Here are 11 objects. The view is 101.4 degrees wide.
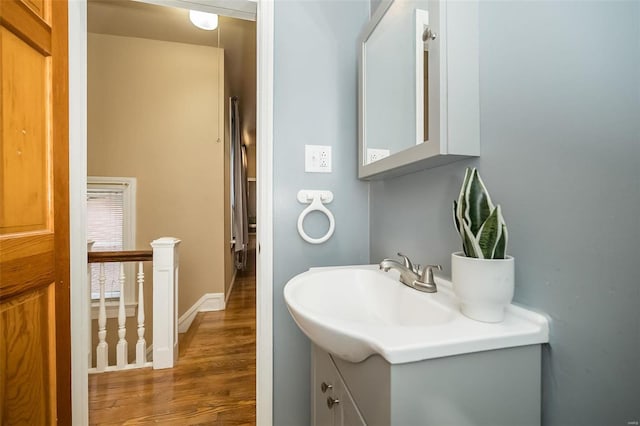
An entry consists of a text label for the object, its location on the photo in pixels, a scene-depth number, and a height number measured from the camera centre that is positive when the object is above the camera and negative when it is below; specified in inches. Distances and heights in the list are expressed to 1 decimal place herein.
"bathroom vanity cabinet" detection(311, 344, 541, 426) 17.2 -12.6
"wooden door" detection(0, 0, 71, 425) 27.8 -0.7
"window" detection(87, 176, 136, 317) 99.8 -4.5
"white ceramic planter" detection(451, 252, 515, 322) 19.5 -5.8
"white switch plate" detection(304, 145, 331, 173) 45.8 +8.9
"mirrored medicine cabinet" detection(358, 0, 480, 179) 26.2 +14.9
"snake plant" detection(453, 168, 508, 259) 19.6 -1.0
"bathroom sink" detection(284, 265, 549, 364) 17.4 -9.1
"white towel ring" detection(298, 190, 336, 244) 44.4 +0.2
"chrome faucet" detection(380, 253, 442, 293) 28.9 -7.6
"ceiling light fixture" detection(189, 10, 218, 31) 80.4 +59.2
